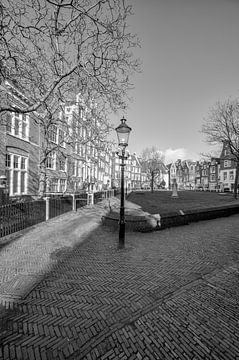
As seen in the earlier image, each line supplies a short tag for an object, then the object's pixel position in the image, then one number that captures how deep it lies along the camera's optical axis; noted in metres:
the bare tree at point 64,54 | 5.44
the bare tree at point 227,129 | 22.98
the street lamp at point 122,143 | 6.11
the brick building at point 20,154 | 13.97
